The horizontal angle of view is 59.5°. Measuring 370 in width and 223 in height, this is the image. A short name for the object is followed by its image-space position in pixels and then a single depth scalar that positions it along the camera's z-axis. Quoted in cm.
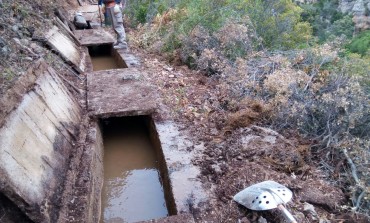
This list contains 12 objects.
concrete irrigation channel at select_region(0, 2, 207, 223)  239
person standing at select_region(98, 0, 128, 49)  637
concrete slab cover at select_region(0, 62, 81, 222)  222
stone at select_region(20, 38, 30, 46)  444
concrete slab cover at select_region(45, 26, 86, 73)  523
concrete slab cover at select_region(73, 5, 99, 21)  902
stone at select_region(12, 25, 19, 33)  456
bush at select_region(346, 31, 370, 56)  2566
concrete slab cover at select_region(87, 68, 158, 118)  399
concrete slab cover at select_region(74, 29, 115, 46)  701
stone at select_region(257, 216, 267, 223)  244
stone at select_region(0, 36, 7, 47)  362
